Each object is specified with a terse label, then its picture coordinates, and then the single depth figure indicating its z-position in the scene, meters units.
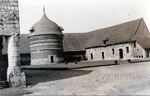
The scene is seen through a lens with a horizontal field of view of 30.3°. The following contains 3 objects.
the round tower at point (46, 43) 42.44
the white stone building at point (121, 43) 40.62
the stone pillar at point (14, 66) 13.44
